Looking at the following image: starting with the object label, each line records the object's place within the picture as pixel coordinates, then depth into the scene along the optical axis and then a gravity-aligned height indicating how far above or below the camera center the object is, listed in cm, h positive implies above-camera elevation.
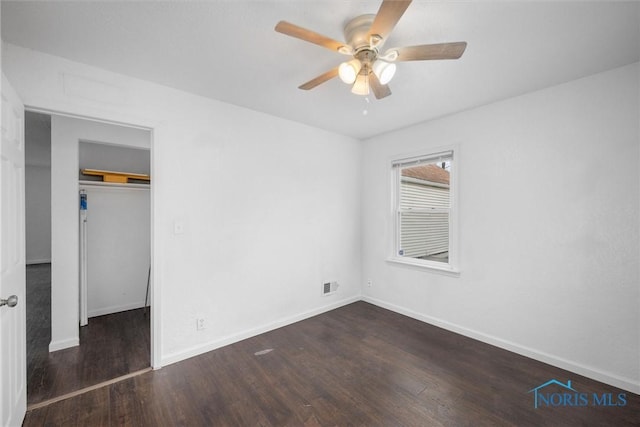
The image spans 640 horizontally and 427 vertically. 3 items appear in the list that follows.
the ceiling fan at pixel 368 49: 140 +94
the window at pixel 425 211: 333 +3
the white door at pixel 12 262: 151 -30
